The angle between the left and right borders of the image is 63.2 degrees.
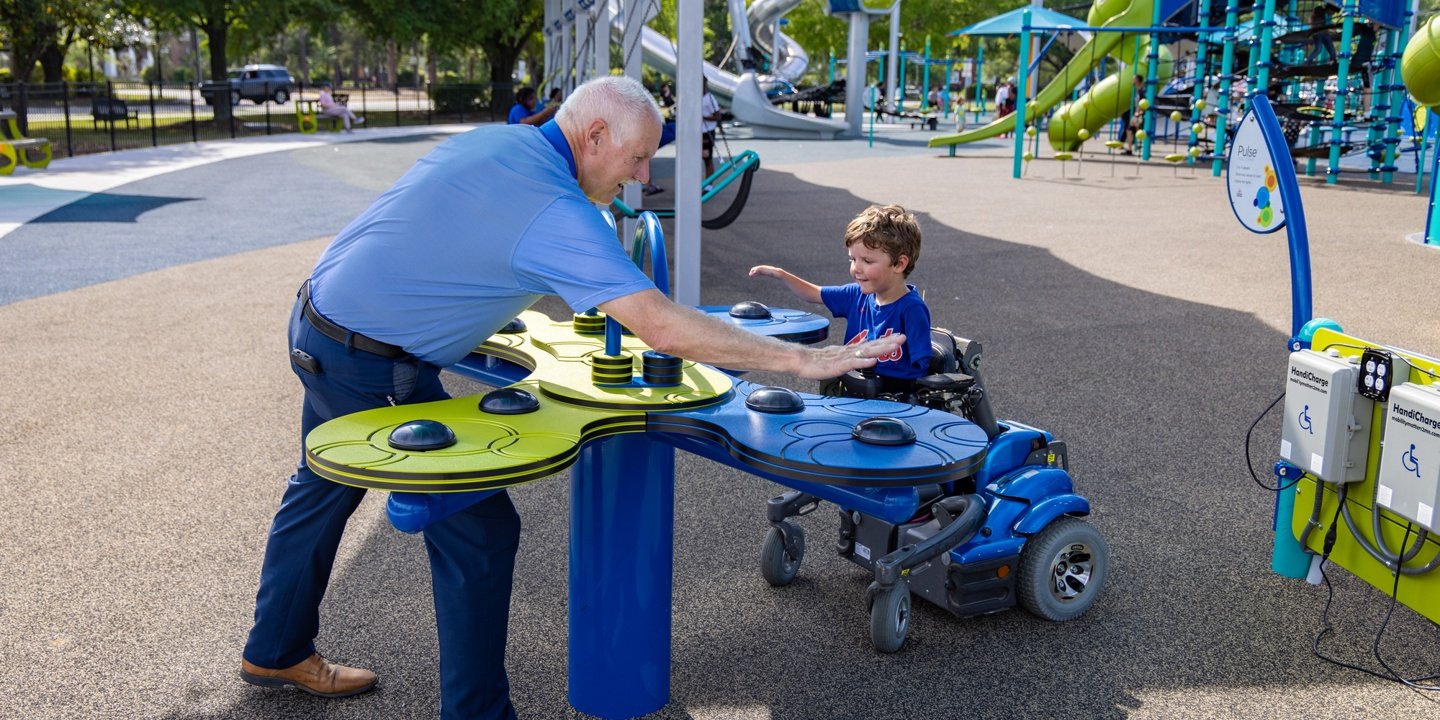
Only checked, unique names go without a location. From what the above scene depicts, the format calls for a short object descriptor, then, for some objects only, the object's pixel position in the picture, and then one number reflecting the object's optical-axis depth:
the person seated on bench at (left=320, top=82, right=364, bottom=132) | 30.80
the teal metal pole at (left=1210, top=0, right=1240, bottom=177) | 19.56
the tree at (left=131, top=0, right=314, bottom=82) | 27.22
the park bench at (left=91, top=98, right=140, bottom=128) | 25.25
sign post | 3.83
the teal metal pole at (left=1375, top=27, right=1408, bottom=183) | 18.45
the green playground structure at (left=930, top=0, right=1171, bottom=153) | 24.00
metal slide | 31.58
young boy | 3.79
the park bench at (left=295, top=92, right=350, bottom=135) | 29.98
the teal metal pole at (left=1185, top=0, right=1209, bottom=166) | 21.33
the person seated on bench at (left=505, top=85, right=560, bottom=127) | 15.75
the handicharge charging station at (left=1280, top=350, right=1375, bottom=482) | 3.55
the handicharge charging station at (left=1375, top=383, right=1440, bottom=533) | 3.23
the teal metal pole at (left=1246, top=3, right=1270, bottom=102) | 18.73
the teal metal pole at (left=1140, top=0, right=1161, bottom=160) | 22.39
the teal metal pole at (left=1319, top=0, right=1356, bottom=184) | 17.83
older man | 2.64
